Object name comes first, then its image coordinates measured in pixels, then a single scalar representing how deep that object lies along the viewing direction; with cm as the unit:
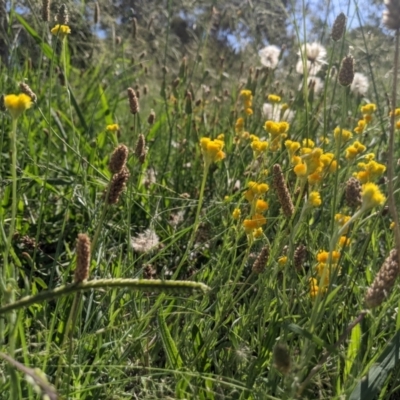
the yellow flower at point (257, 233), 33
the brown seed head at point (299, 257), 32
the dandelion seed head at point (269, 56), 99
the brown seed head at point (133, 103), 40
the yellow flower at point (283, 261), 32
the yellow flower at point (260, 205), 34
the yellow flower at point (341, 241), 34
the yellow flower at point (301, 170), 31
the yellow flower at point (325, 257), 31
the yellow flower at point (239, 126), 57
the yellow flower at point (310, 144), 39
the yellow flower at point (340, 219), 29
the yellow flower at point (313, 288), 32
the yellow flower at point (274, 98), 50
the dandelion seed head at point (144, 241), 42
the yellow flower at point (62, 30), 37
